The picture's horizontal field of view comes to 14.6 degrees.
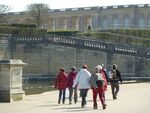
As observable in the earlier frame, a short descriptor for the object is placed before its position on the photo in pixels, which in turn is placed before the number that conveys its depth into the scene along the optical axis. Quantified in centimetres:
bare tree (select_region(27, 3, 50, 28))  10589
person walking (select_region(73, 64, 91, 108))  2427
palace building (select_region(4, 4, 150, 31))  11656
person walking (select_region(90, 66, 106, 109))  2332
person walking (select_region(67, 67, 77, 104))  2612
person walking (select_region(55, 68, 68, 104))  2620
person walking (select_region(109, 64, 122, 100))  2869
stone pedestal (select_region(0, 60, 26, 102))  2584
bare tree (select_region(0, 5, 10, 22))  9992
